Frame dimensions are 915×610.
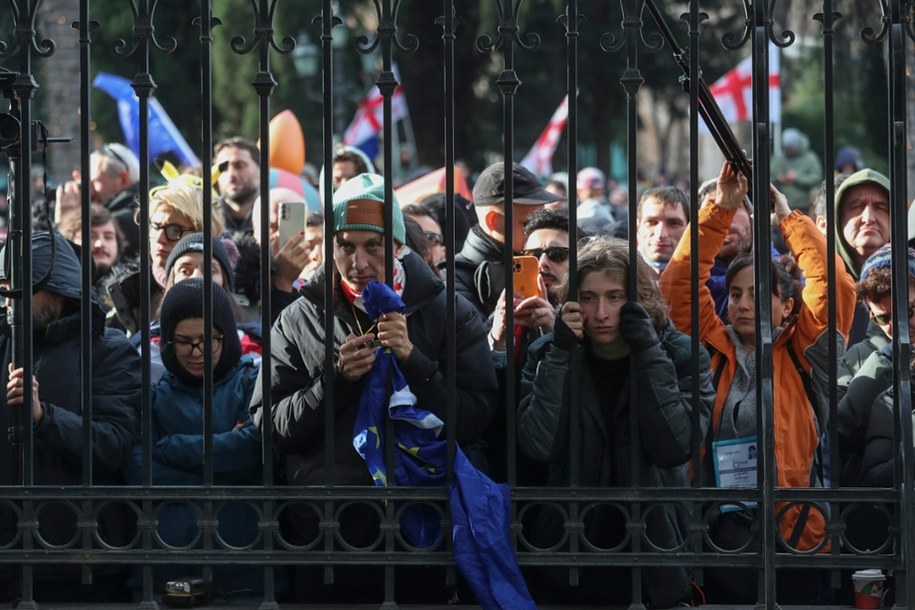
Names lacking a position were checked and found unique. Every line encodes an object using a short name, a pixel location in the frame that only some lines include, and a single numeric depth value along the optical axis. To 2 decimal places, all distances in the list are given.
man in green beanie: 9.00
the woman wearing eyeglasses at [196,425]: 9.79
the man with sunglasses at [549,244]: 12.36
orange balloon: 21.91
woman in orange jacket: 10.09
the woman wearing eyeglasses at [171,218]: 14.03
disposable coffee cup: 9.02
